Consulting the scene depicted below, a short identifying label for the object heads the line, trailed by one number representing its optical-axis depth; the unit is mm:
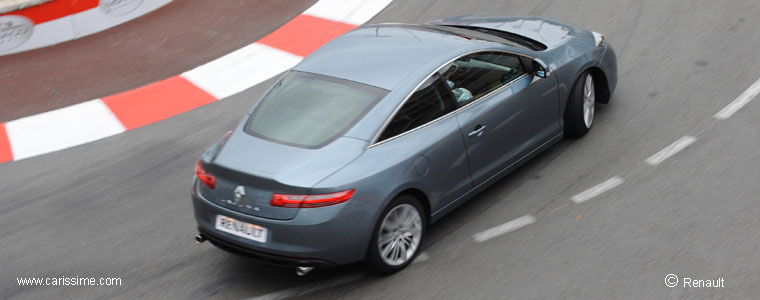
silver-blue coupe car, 10937
